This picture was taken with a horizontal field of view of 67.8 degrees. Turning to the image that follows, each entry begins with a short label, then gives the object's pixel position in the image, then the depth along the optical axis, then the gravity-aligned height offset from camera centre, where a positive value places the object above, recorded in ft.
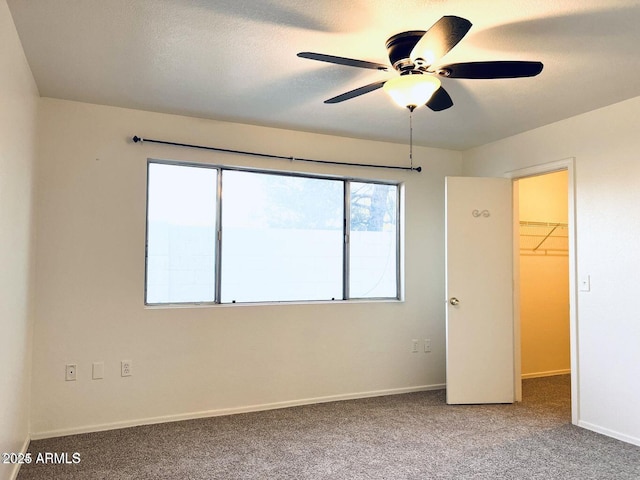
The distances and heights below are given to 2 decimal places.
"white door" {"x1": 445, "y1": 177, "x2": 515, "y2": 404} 13.53 -0.82
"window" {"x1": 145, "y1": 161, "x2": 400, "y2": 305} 12.38 +0.66
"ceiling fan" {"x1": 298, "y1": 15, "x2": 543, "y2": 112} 6.88 +2.98
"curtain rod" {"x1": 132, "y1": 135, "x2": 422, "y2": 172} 11.90 +2.92
